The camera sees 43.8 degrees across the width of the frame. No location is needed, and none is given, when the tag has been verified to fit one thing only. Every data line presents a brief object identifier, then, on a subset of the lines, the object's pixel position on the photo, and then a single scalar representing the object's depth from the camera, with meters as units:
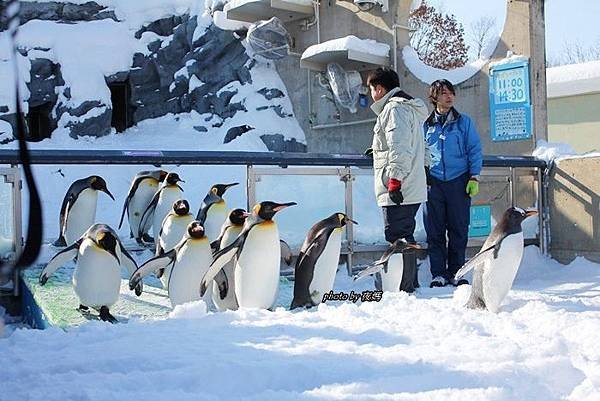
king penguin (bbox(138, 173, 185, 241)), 5.55
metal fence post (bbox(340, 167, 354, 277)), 5.67
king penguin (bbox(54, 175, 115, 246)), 5.44
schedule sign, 7.35
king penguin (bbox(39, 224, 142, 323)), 3.95
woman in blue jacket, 5.17
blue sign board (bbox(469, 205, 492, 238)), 6.43
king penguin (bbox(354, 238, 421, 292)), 4.43
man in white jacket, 4.48
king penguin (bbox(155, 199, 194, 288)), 4.53
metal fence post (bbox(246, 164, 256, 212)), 5.28
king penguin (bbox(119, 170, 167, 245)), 6.07
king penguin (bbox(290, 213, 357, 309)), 4.10
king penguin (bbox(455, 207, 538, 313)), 3.72
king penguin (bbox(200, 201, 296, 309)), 3.83
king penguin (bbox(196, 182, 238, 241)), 4.91
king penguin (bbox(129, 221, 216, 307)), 3.94
